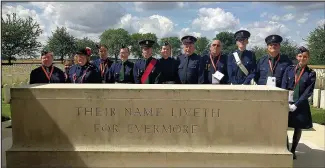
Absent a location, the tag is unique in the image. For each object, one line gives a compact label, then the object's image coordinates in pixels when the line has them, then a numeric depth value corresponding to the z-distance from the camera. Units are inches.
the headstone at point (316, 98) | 508.4
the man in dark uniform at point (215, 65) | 263.0
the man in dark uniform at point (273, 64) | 245.0
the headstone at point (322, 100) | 492.1
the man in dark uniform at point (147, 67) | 263.1
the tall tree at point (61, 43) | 1998.0
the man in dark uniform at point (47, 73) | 254.2
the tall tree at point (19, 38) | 1241.3
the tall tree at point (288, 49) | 2159.4
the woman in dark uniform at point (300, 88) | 231.5
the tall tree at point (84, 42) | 2111.8
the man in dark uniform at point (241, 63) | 259.6
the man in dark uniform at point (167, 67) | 269.7
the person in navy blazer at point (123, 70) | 272.8
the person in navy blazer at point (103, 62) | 293.7
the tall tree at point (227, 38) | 2558.1
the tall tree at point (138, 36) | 2878.9
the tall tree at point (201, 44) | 1970.5
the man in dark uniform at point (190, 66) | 265.3
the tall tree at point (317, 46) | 1539.5
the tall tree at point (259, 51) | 2196.1
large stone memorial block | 207.2
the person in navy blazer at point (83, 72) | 252.8
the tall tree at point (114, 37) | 2585.9
